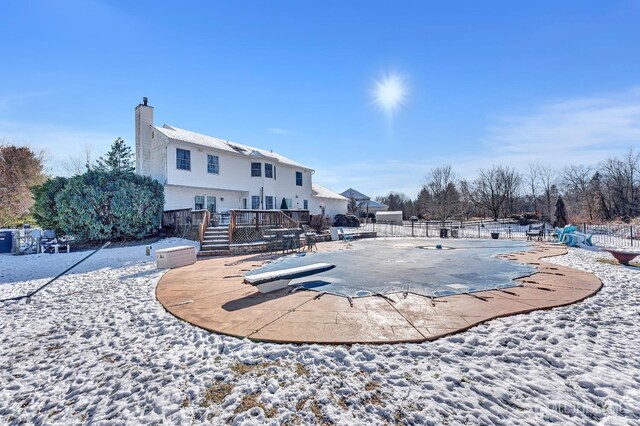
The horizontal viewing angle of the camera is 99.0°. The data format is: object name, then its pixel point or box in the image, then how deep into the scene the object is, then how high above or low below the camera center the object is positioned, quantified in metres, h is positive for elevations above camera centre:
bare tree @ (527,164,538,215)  44.53 +5.01
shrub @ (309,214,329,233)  18.08 -0.39
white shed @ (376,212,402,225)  38.91 -0.07
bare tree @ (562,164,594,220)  35.78 +4.13
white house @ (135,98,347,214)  17.02 +3.47
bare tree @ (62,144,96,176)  28.91 +6.59
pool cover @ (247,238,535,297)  5.71 -1.50
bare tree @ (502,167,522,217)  43.75 +4.33
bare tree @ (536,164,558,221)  42.12 +4.37
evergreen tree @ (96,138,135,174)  25.25 +6.00
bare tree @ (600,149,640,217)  30.31 +3.18
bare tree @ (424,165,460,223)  35.12 +2.99
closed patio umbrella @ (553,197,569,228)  19.59 -0.23
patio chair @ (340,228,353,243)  16.17 -1.25
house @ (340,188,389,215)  45.47 +2.35
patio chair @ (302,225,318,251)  11.83 -1.03
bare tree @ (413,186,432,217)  40.98 +2.11
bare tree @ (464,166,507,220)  43.78 +3.98
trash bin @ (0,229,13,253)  11.42 -0.70
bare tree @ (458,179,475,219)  44.48 +3.20
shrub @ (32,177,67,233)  12.63 +0.87
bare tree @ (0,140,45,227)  20.56 +3.70
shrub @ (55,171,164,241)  12.66 +0.75
